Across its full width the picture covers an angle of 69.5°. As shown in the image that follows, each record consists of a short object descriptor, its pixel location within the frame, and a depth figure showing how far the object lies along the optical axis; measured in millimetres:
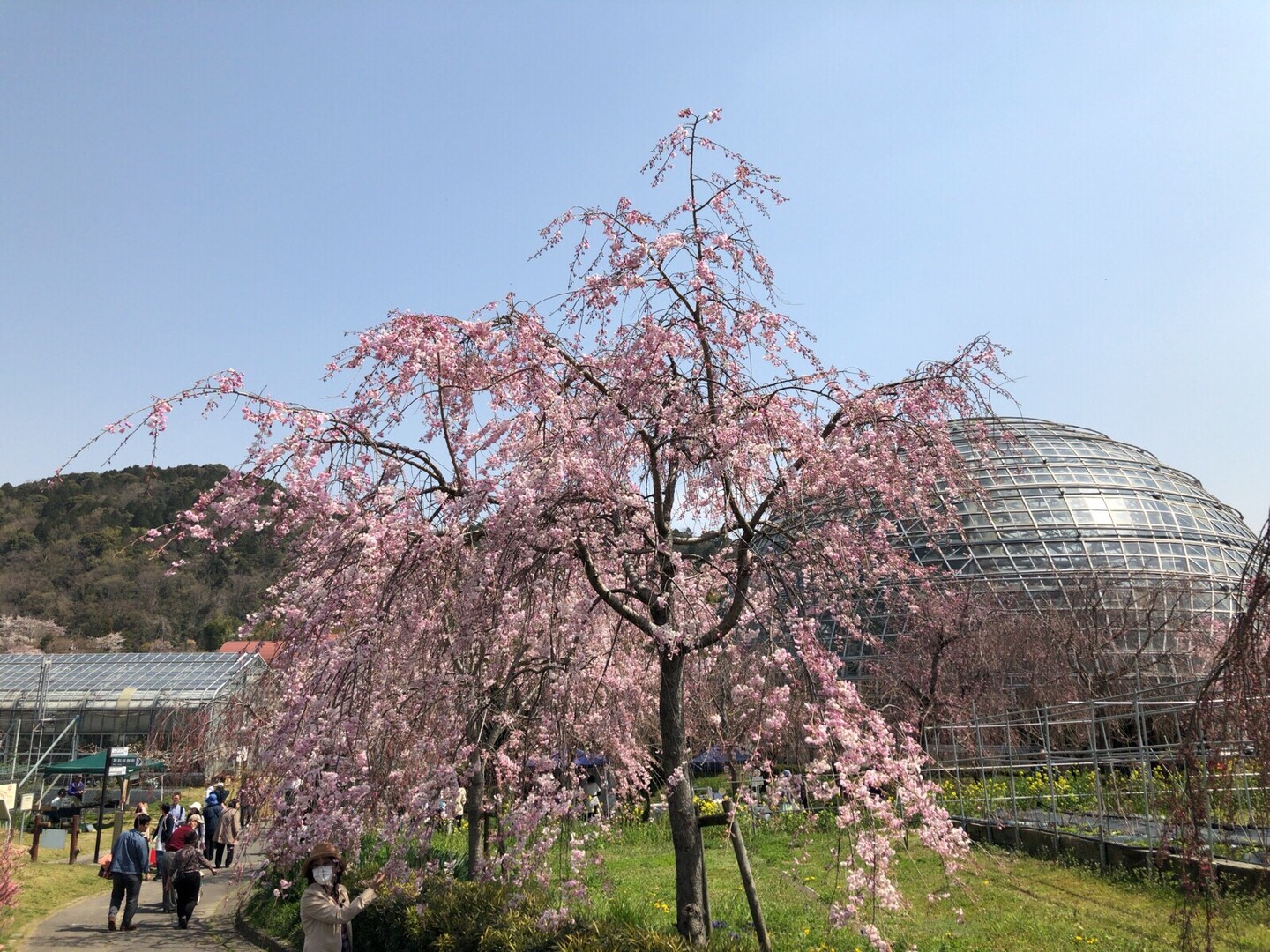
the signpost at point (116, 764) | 19641
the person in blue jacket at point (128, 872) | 12281
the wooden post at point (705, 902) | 7555
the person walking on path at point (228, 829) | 16906
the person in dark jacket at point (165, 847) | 14472
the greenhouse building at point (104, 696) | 43906
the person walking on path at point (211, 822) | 18014
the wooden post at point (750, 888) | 7192
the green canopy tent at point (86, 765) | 27484
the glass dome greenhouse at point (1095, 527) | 38688
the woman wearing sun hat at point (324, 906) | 6910
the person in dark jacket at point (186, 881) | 12805
